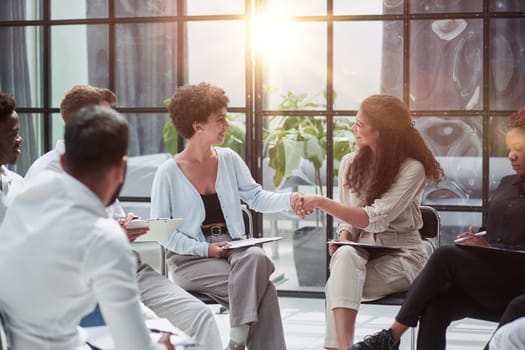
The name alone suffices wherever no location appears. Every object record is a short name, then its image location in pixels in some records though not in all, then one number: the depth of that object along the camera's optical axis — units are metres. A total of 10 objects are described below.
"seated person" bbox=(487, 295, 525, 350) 4.28
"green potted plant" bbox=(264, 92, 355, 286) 7.79
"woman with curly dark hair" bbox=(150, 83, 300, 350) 5.30
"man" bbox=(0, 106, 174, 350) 2.63
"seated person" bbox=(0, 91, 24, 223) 4.71
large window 7.53
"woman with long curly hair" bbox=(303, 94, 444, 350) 5.43
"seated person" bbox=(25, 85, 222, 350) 4.98
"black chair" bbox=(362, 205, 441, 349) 5.90
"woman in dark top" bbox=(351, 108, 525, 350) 5.07
